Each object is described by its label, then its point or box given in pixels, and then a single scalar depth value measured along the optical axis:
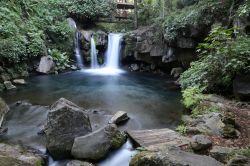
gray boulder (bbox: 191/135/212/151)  3.42
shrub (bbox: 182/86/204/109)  5.81
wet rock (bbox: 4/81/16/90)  8.52
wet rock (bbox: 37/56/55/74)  11.14
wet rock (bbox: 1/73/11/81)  9.18
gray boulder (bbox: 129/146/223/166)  2.79
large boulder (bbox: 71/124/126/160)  4.05
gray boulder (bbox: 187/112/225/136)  4.10
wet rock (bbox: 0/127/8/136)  5.14
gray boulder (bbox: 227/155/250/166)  2.73
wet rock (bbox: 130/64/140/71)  13.36
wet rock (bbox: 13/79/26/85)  9.26
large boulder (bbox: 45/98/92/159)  4.25
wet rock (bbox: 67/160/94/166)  3.87
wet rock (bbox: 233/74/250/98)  5.33
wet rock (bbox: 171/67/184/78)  11.46
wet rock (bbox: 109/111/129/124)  5.72
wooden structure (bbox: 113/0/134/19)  16.77
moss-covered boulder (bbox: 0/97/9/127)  5.79
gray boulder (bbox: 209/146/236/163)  3.10
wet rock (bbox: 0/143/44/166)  3.47
